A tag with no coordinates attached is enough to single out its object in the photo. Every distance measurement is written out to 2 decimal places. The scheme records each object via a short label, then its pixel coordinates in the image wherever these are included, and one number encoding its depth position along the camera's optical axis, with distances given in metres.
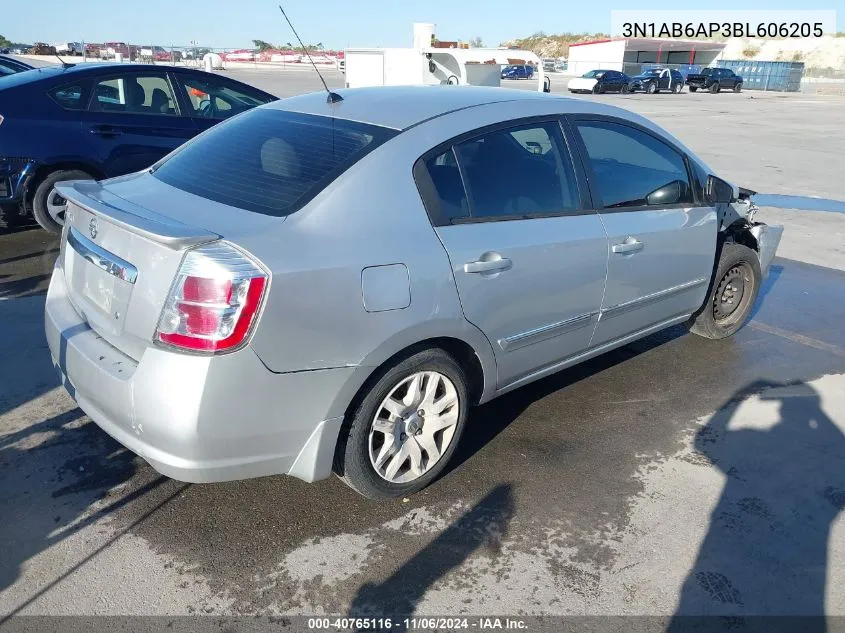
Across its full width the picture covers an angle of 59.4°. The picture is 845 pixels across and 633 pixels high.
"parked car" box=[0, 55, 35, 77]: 14.05
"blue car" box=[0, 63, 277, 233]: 6.46
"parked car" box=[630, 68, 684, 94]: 39.91
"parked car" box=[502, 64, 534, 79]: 48.81
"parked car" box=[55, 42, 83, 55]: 41.31
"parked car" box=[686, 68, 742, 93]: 42.97
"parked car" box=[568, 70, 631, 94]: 38.03
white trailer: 12.16
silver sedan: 2.55
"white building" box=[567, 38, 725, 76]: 54.94
